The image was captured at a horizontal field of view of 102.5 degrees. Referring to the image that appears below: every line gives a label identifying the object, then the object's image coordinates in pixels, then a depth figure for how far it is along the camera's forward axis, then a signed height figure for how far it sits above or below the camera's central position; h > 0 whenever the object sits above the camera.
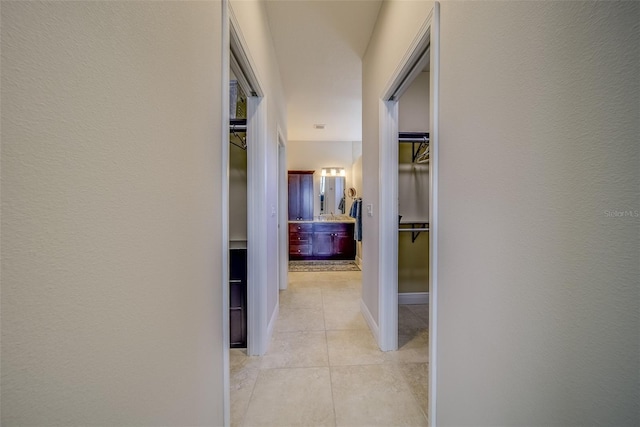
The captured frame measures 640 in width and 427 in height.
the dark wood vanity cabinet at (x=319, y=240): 5.39 -0.61
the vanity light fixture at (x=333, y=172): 5.91 +0.91
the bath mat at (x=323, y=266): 4.79 -1.06
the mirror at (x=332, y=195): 5.95 +0.38
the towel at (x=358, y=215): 3.56 -0.06
